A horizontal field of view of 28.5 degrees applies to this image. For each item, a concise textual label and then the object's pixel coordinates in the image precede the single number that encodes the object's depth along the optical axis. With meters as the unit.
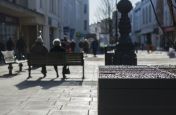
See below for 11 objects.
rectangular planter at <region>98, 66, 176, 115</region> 4.16
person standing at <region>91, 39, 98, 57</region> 32.19
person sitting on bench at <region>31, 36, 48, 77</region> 12.70
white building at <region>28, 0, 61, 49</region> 30.74
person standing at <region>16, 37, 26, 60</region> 25.06
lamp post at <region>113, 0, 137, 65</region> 13.82
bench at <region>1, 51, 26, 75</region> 12.92
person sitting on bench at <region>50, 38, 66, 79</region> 12.38
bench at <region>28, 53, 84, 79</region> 11.32
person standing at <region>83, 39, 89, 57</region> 33.55
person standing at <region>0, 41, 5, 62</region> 22.52
